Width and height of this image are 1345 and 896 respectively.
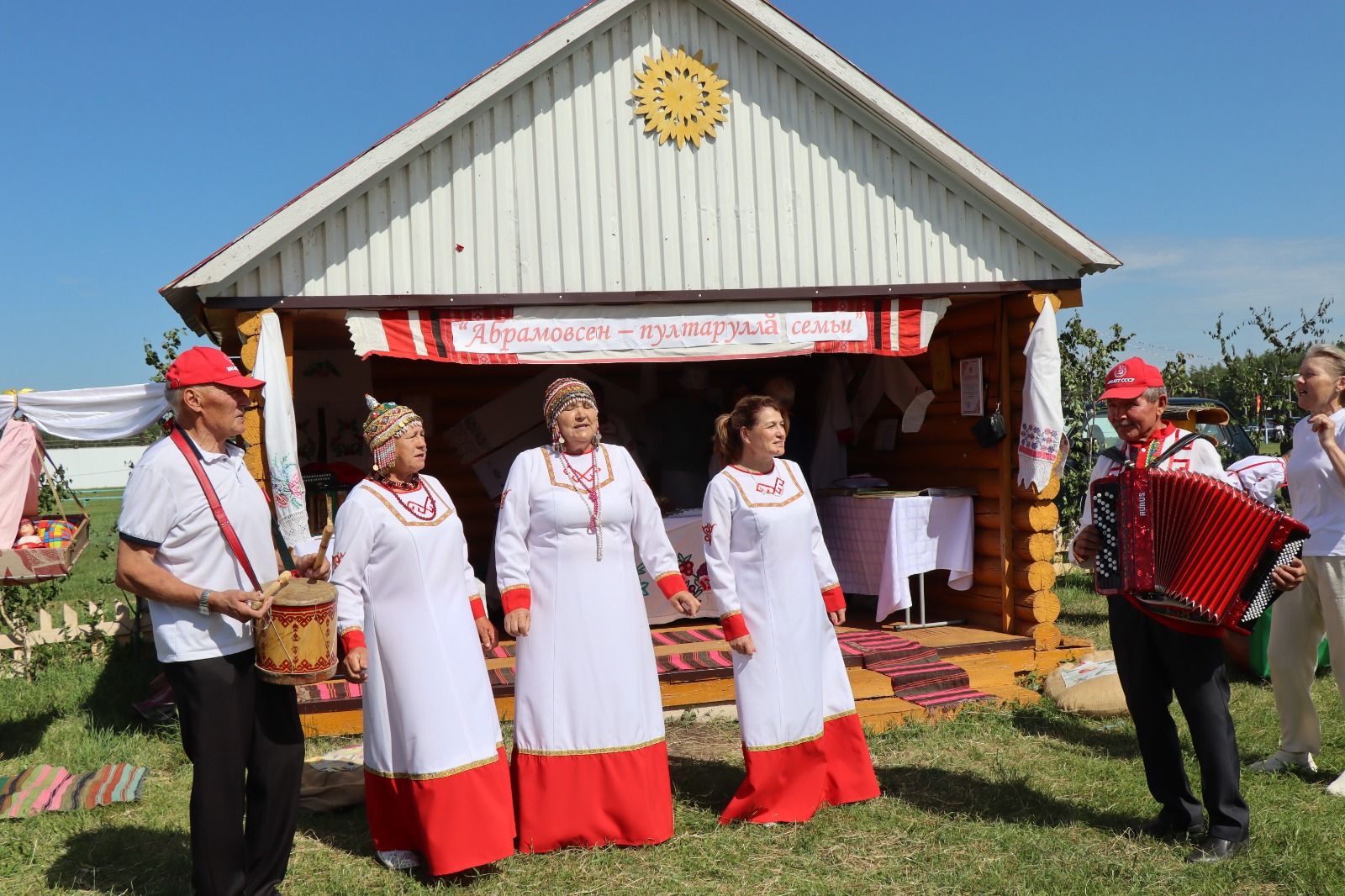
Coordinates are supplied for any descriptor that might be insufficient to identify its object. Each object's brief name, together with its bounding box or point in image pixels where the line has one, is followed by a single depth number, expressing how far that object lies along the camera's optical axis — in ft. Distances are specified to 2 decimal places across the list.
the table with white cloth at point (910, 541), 27.66
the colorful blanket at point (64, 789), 18.25
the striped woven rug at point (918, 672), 23.45
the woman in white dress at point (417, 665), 14.03
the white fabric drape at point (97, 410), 20.99
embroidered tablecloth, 28.55
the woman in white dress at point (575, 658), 15.29
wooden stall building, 22.41
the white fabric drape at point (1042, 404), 24.99
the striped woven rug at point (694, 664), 23.18
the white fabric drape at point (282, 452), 20.97
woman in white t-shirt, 16.80
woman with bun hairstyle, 16.29
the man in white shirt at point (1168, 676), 14.16
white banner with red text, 22.70
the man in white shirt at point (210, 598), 11.95
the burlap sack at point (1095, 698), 22.49
